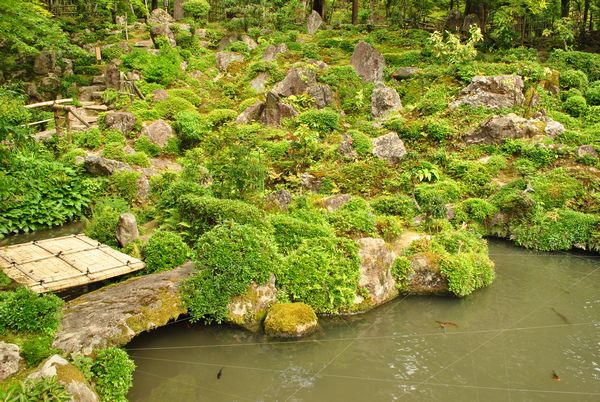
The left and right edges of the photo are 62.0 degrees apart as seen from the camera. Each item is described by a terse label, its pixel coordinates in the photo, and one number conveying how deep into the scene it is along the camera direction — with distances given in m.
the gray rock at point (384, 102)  22.50
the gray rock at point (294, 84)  23.66
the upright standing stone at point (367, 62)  25.77
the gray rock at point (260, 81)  25.27
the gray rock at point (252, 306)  10.56
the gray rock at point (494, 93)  21.52
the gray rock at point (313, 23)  32.53
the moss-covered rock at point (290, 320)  10.39
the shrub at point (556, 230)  15.20
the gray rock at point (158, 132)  20.64
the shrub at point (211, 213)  11.48
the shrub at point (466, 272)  12.20
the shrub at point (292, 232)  12.06
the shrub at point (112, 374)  8.02
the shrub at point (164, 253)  11.52
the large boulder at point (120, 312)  8.71
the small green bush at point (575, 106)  21.34
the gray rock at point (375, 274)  11.84
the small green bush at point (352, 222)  12.93
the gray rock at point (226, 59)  28.86
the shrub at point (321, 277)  11.24
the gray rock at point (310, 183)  17.28
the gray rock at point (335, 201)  14.98
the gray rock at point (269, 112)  22.00
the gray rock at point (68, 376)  7.20
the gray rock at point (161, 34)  28.77
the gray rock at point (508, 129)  19.81
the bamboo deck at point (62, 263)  10.27
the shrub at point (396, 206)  15.50
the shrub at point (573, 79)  22.90
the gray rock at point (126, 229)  12.30
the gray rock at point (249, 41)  30.62
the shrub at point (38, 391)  6.71
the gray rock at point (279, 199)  14.11
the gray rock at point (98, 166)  17.50
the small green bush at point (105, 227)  12.82
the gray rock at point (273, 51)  27.81
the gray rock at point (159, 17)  33.72
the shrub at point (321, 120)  21.07
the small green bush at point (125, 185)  16.89
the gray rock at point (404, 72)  25.11
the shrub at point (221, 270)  10.31
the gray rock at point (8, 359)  7.47
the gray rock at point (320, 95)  23.20
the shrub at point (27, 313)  8.29
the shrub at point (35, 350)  7.82
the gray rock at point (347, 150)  18.88
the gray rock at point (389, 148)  18.98
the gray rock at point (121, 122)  20.72
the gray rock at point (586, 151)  17.95
